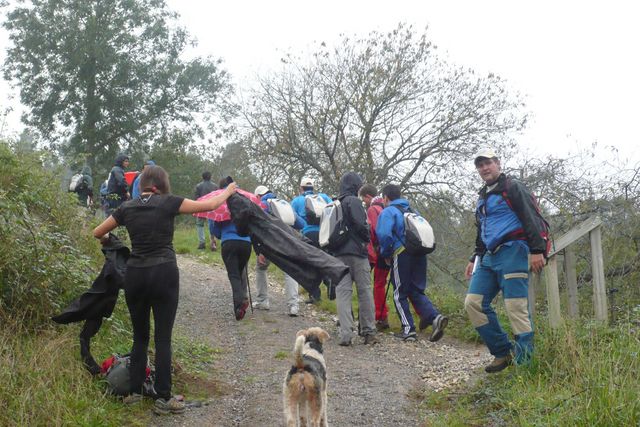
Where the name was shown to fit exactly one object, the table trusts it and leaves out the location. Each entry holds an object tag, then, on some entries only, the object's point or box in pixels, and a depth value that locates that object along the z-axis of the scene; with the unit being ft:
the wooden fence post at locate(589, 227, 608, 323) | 20.66
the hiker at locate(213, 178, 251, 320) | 28.02
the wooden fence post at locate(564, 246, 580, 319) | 22.21
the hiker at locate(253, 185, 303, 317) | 30.45
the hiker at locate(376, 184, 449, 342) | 26.61
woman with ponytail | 15.97
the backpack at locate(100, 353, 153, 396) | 16.53
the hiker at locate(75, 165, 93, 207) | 40.27
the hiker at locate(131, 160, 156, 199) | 31.76
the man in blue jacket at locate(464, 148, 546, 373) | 17.74
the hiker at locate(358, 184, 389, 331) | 28.40
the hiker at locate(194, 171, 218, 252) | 41.29
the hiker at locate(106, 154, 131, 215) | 36.35
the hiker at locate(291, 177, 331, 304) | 30.73
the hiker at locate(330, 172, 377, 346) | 25.58
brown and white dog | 15.23
